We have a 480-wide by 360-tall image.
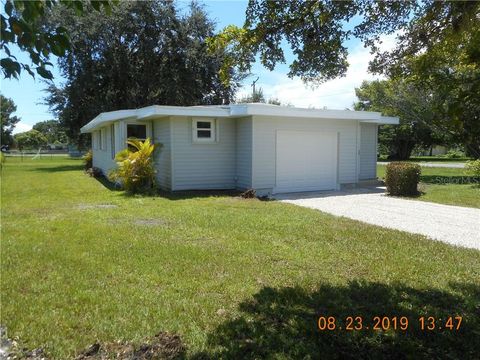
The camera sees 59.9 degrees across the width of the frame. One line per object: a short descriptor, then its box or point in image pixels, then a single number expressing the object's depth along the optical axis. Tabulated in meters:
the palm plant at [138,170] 12.52
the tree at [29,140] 62.66
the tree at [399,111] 22.07
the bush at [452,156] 46.62
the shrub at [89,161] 25.25
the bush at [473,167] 14.87
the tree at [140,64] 26.22
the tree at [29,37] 1.90
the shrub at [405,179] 12.55
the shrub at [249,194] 12.16
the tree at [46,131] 88.64
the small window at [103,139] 19.25
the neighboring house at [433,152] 55.39
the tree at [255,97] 40.41
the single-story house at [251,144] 13.02
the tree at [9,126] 60.81
